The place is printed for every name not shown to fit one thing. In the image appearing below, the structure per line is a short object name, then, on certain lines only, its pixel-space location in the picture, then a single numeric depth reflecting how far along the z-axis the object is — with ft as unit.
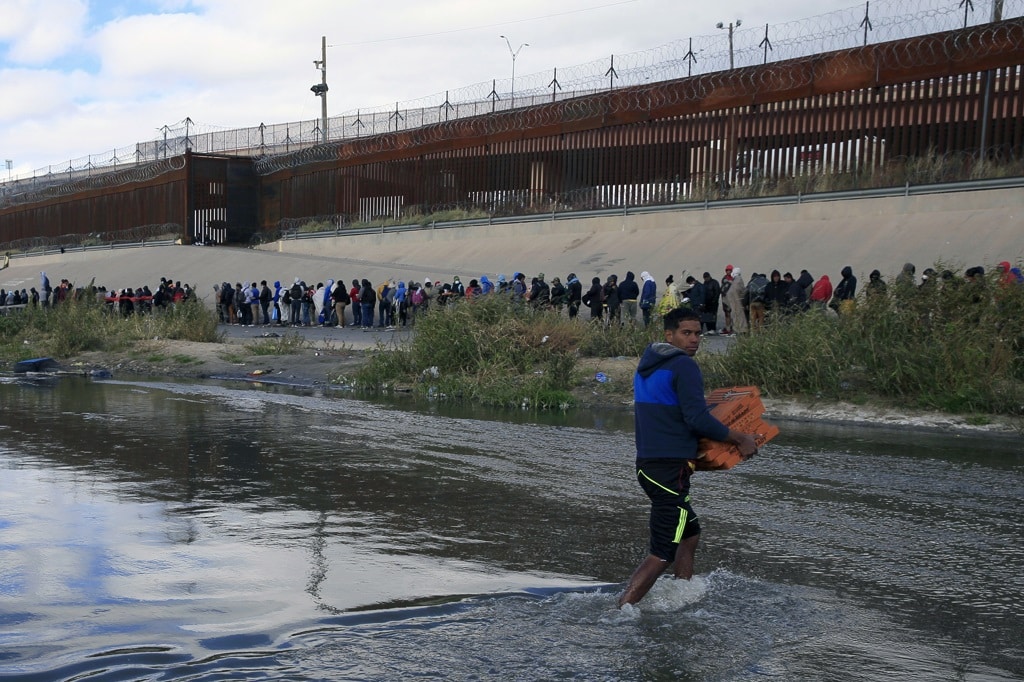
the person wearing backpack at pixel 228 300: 117.80
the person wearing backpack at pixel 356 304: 103.24
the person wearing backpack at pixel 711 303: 77.66
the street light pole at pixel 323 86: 188.44
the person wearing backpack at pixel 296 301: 108.47
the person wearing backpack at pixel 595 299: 78.89
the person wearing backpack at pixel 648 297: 78.79
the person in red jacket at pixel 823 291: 74.74
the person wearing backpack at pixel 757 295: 72.68
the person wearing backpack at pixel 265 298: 112.57
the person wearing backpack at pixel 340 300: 103.14
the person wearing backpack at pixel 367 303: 99.86
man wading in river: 19.92
